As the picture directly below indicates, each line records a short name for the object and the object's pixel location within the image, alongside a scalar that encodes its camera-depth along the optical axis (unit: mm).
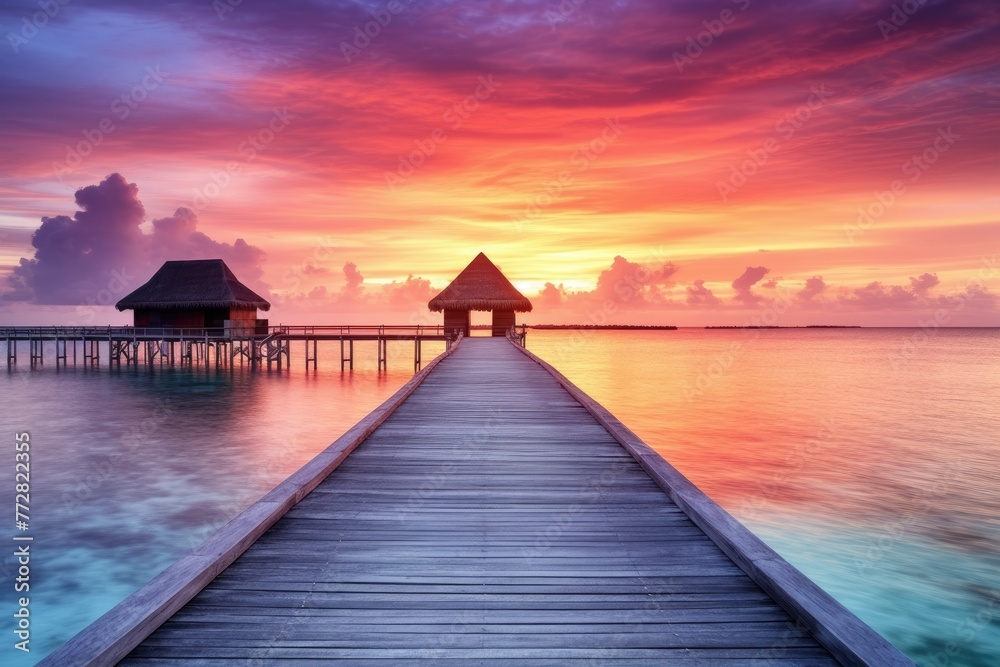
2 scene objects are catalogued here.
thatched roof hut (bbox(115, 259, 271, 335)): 35031
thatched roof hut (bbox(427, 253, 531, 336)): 32125
